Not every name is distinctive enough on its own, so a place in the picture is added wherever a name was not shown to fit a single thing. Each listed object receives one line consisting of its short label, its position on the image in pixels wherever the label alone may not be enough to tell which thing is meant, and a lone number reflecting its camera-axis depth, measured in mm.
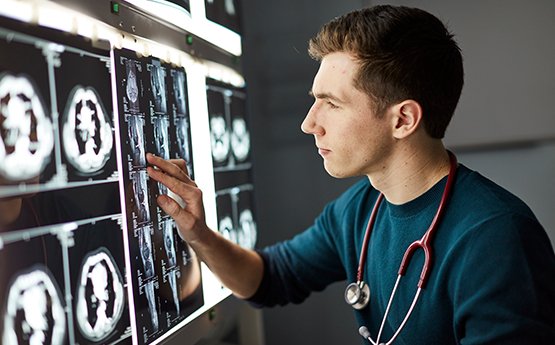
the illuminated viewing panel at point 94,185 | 794
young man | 1119
